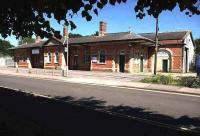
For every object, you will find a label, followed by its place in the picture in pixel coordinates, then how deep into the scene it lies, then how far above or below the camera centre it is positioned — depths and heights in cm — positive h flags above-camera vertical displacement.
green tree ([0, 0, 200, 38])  335 +113
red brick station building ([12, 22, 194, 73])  2295 +165
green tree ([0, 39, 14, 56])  5083 +350
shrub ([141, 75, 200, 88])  1239 -130
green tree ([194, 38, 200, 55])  3429 +380
